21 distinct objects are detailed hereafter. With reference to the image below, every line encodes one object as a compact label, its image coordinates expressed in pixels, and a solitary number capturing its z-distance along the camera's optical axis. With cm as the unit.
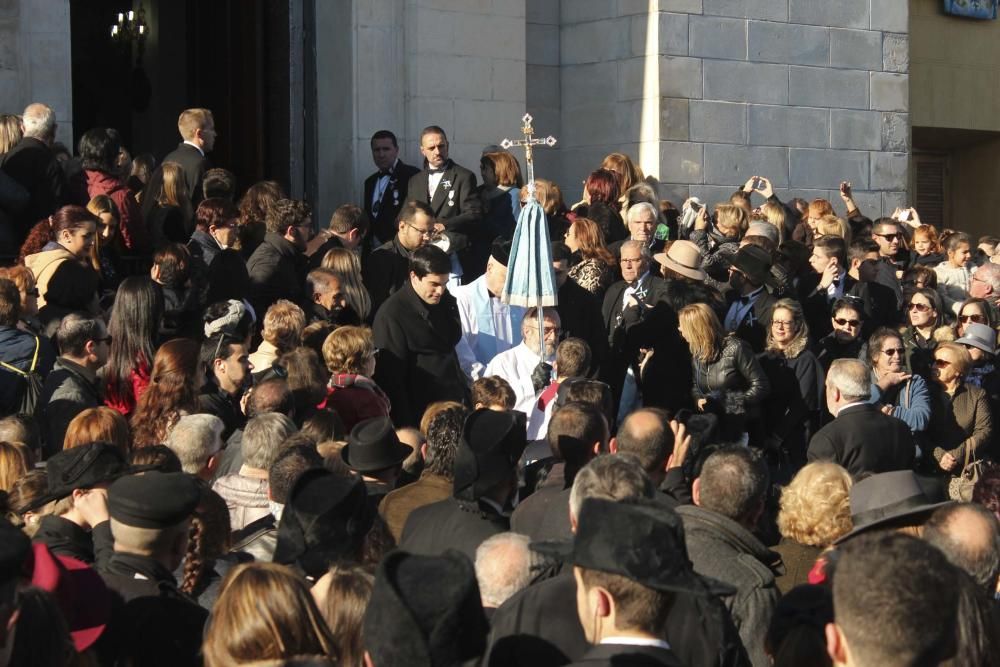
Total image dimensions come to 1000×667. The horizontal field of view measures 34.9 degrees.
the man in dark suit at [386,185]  1241
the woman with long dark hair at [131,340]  824
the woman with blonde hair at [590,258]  1073
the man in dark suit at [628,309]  1013
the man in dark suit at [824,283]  1146
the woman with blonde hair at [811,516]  566
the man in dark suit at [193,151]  1066
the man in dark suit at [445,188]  1161
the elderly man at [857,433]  804
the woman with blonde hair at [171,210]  1020
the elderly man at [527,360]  948
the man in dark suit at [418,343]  944
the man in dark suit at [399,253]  1052
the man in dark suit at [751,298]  1065
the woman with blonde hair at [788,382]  1009
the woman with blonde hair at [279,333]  862
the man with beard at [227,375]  801
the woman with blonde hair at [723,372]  977
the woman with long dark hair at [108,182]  1011
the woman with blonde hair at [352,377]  811
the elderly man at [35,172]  1003
